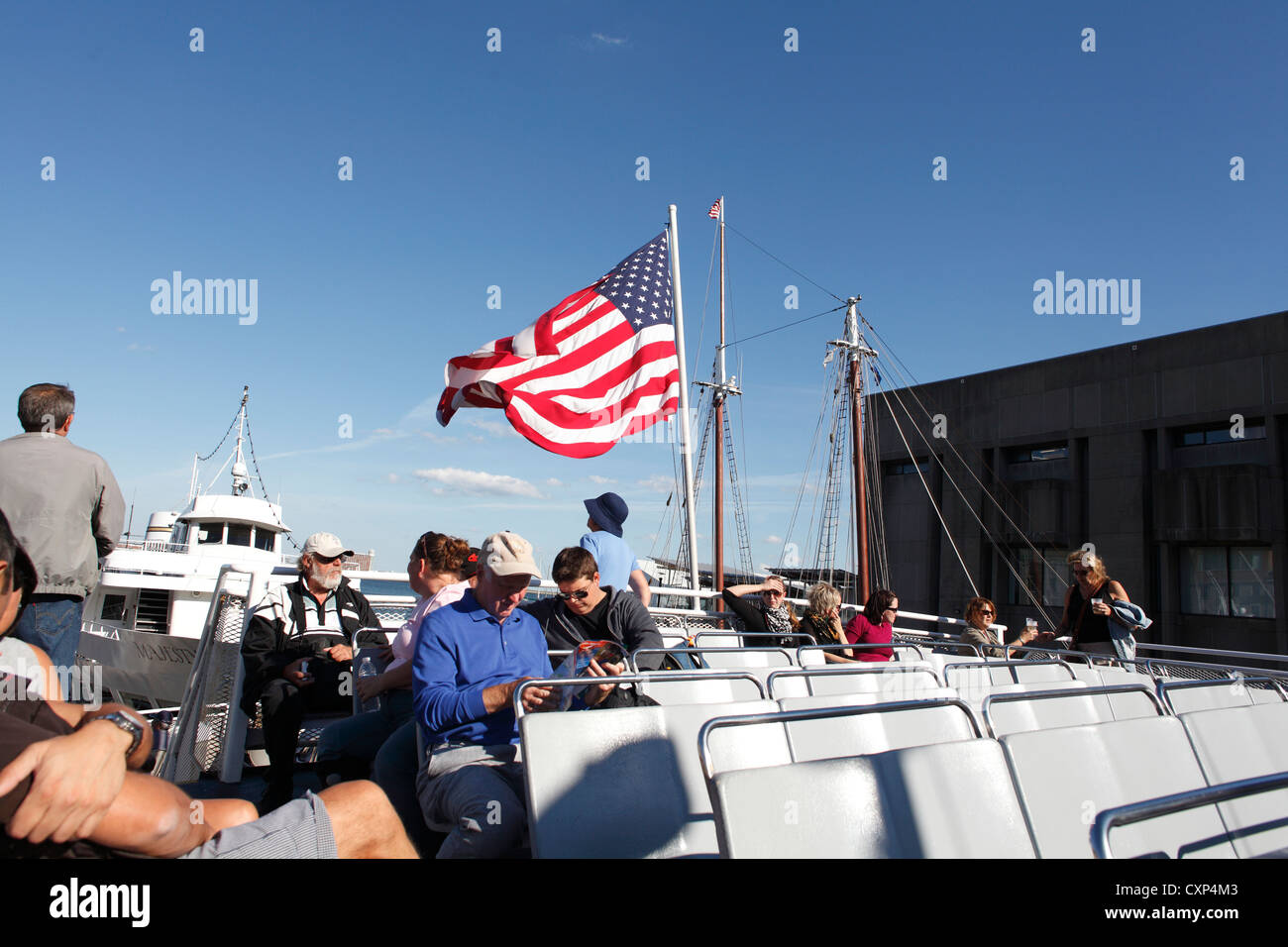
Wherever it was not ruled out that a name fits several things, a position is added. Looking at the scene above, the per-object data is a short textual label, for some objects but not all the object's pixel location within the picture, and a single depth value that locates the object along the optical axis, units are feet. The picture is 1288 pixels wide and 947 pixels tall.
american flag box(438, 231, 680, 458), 26.89
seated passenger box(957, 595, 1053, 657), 27.55
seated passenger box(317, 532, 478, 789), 12.85
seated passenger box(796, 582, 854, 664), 24.44
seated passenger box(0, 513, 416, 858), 4.79
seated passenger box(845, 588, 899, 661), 24.32
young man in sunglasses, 14.56
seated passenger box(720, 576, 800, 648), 25.77
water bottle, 14.37
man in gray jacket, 12.44
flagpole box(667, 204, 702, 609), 26.68
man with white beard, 14.99
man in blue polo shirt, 8.97
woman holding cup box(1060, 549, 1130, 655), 24.53
